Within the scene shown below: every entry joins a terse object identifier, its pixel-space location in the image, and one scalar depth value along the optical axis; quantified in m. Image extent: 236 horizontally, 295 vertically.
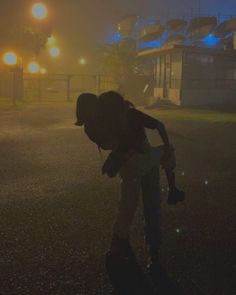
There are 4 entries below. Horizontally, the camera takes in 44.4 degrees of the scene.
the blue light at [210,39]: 34.52
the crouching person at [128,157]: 2.47
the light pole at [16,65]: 19.19
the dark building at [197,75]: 18.36
